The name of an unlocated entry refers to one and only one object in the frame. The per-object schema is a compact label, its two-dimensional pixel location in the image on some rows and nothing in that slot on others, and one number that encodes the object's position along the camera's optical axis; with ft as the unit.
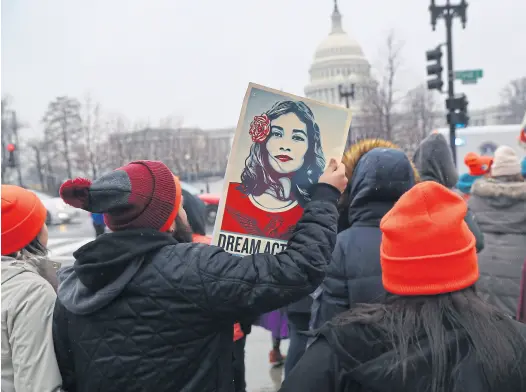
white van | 72.69
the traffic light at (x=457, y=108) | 44.60
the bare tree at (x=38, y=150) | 142.29
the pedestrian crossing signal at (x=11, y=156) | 76.18
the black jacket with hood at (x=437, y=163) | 14.98
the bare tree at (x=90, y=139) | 149.89
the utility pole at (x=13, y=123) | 95.55
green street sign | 43.86
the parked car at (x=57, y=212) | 70.95
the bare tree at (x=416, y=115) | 121.60
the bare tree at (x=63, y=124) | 154.10
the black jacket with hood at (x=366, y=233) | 9.20
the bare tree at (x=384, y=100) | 104.22
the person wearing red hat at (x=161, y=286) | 5.96
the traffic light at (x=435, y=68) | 45.29
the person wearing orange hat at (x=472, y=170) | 23.32
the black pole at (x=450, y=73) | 45.11
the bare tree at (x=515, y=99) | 224.33
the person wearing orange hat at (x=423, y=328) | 4.88
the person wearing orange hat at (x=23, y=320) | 6.89
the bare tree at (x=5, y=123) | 112.68
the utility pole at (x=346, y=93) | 86.12
